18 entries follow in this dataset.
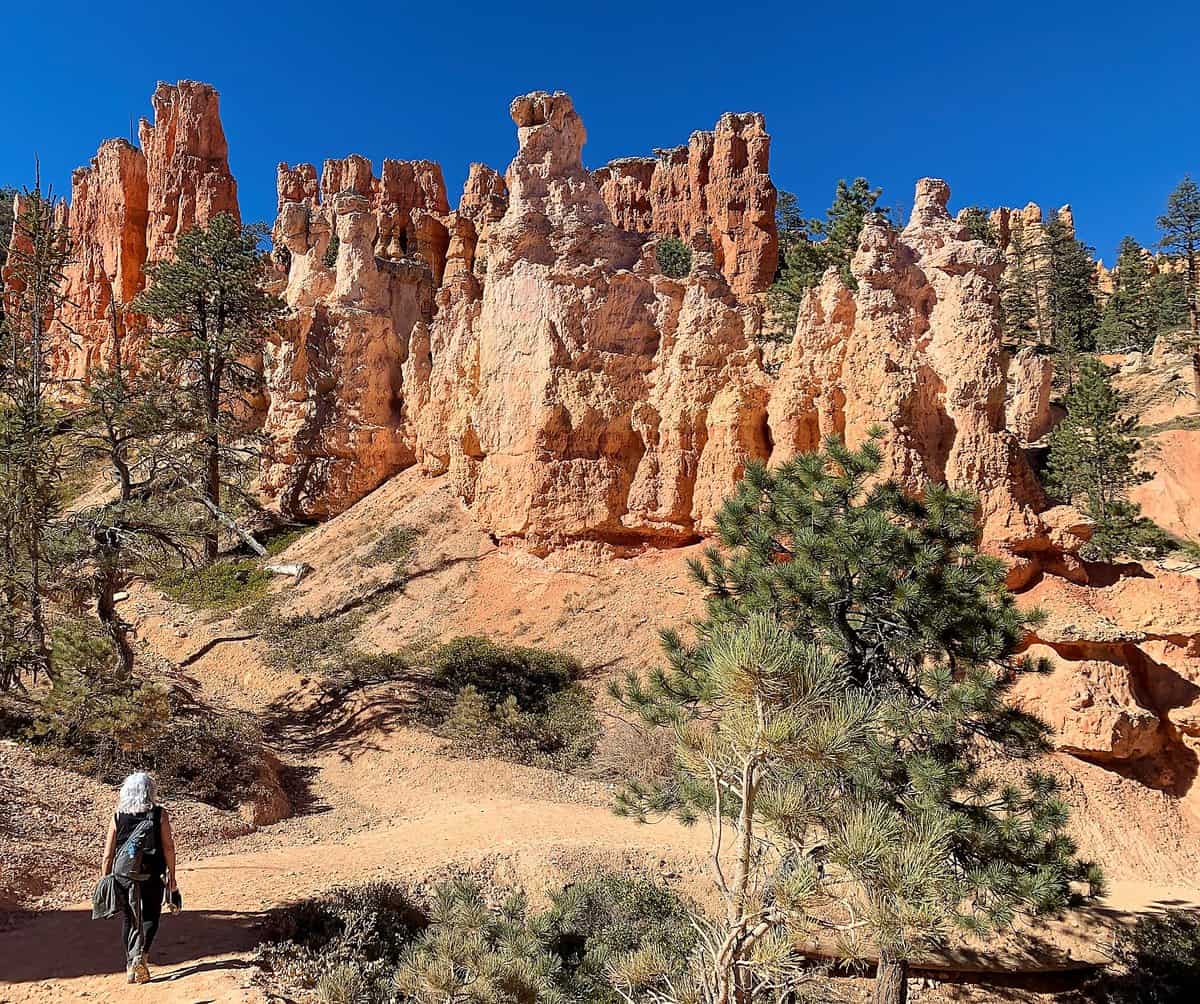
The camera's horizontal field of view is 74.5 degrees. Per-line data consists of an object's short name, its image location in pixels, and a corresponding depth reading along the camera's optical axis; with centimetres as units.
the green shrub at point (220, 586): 2286
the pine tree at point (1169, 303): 3762
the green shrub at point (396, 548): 2192
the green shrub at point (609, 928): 734
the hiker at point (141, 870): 605
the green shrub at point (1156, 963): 911
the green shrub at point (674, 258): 3466
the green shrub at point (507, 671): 1590
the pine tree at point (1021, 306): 4062
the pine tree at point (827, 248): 2855
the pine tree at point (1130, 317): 3953
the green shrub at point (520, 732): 1434
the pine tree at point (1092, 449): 2022
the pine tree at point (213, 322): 2564
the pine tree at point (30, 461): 1337
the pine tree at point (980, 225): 3904
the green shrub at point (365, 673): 1680
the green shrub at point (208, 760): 1144
